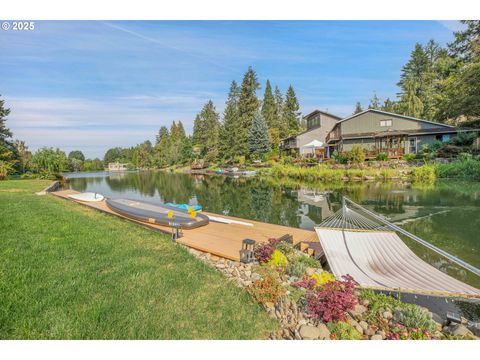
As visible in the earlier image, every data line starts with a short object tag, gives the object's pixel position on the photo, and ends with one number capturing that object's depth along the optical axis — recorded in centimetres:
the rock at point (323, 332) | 271
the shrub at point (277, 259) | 449
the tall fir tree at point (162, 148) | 6957
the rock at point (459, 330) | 273
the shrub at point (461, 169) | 1919
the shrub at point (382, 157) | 2512
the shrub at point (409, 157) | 2419
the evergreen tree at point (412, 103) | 3550
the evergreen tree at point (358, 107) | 6154
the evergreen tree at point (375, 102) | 5372
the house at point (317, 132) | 3622
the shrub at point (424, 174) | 2014
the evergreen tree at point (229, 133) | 4447
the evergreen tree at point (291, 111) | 4894
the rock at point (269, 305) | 323
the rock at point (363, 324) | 286
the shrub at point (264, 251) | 462
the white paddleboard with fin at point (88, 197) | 1261
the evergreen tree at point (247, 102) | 4522
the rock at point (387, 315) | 302
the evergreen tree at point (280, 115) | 4816
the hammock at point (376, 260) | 341
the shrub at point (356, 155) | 2491
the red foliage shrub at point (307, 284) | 366
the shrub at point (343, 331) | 268
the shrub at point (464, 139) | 2284
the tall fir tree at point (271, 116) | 4591
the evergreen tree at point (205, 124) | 5878
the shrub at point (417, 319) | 274
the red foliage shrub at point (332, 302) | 289
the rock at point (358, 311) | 305
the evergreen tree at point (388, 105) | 5041
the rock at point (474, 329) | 287
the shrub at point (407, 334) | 262
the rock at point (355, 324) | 281
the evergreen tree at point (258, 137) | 3972
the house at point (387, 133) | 2595
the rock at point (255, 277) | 407
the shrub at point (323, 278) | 378
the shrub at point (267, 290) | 334
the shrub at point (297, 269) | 412
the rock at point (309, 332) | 268
